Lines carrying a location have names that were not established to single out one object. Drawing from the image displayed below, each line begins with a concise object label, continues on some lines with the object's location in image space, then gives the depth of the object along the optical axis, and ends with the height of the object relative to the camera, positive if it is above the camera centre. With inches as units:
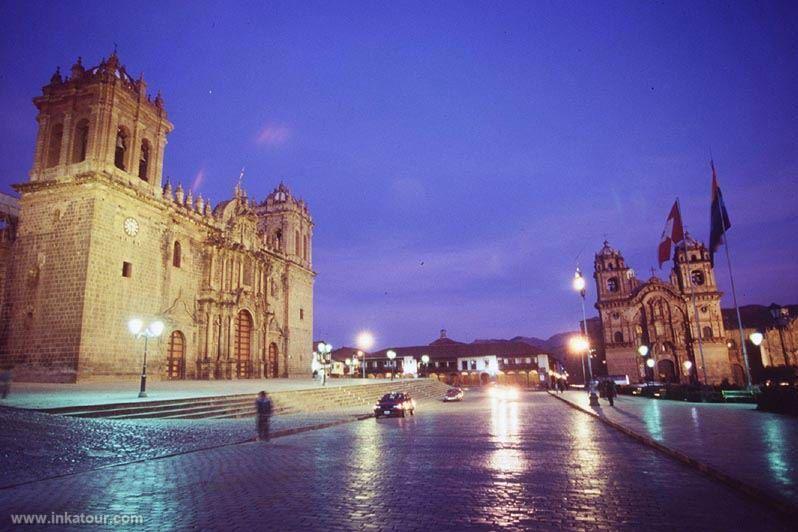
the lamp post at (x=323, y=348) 1408.7 +57.3
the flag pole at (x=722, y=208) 966.4 +297.3
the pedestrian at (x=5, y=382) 628.7 -9.1
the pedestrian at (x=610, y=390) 916.6 -60.0
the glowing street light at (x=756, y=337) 819.4 +32.3
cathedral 1021.2 +292.8
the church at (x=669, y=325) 2375.7 +171.1
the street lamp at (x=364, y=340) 1630.2 +89.0
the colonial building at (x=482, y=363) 2962.6 +0.4
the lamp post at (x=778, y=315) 724.3 +61.3
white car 1427.2 -93.4
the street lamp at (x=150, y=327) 794.2 +74.4
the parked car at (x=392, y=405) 816.9 -68.9
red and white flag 1116.5 +299.9
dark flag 966.4 +279.9
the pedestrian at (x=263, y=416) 503.5 -49.8
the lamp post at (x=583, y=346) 927.3 +63.6
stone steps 588.1 -56.9
